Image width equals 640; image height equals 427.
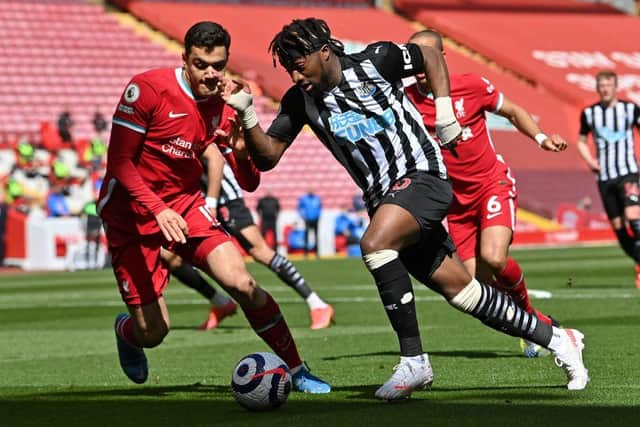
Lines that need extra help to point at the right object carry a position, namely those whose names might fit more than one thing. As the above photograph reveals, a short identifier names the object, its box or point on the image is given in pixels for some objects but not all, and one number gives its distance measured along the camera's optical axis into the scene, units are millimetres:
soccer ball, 13297
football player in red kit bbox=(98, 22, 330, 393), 14719
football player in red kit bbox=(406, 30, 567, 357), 18719
